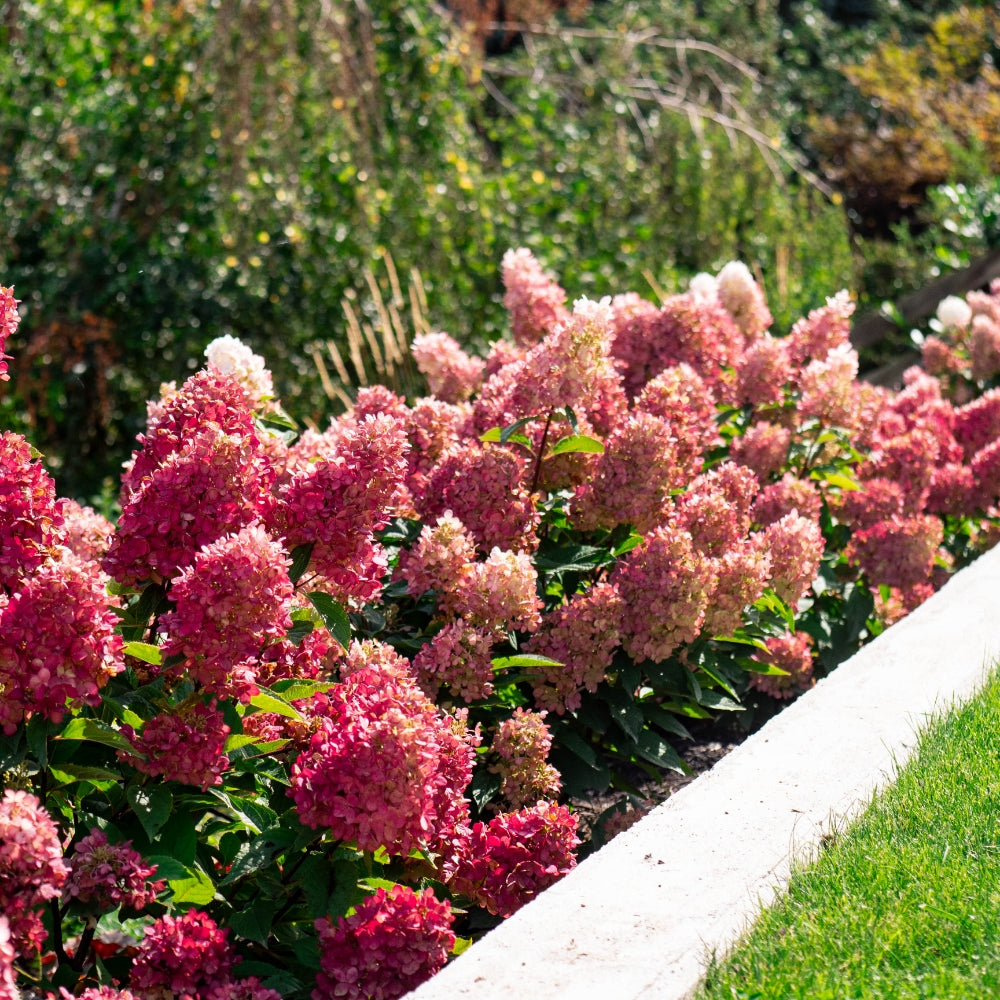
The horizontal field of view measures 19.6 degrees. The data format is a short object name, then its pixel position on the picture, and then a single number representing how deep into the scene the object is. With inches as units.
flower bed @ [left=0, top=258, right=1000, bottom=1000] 109.3
